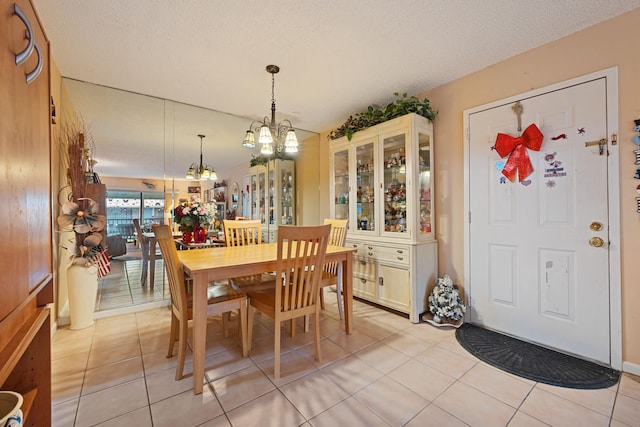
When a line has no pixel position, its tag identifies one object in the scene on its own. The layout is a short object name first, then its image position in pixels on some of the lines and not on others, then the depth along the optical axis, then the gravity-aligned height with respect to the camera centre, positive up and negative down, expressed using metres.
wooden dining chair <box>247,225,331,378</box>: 1.83 -0.48
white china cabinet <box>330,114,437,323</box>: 2.79 +0.01
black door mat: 1.79 -1.10
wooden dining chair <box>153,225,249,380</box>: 1.77 -0.60
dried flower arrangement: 2.52 +0.06
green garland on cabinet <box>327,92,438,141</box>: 2.86 +1.12
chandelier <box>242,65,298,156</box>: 2.37 +0.73
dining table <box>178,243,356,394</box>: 1.72 -0.38
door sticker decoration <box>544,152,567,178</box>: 2.14 +0.35
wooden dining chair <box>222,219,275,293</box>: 2.51 -0.27
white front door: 1.98 -0.12
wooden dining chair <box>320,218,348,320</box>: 2.60 -0.56
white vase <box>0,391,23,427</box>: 0.76 -0.57
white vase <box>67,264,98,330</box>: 2.56 -0.73
